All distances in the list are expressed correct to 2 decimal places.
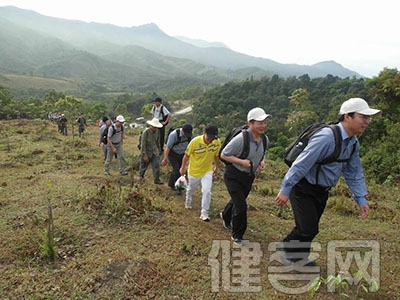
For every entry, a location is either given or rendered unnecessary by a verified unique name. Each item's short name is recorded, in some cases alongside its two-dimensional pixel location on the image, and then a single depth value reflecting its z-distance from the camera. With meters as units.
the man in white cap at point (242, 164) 3.99
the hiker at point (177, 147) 6.17
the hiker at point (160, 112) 7.87
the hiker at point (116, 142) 8.10
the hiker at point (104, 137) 8.83
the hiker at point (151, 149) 7.03
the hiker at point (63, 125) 19.36
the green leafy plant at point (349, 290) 2.64
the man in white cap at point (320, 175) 2.98
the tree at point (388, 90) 16.41
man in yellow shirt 5.07
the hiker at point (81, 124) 18.39
